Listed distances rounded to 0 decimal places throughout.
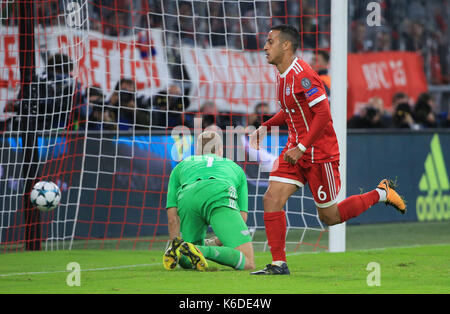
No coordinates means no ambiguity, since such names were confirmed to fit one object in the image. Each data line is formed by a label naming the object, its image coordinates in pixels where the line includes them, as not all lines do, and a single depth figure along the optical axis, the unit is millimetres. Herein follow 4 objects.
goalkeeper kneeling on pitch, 13867
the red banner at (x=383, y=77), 32312
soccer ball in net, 18516
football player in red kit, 13156
